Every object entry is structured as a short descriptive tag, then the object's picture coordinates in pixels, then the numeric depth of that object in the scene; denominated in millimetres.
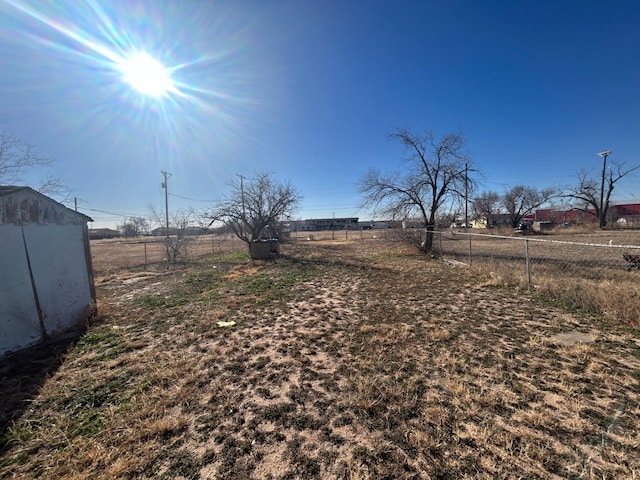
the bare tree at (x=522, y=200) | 40938
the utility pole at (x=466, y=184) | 13156
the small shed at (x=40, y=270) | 3969
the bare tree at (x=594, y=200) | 30016
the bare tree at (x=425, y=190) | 13086
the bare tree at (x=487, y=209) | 39344
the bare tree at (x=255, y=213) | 16344
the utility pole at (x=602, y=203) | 29098
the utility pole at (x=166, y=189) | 22688
